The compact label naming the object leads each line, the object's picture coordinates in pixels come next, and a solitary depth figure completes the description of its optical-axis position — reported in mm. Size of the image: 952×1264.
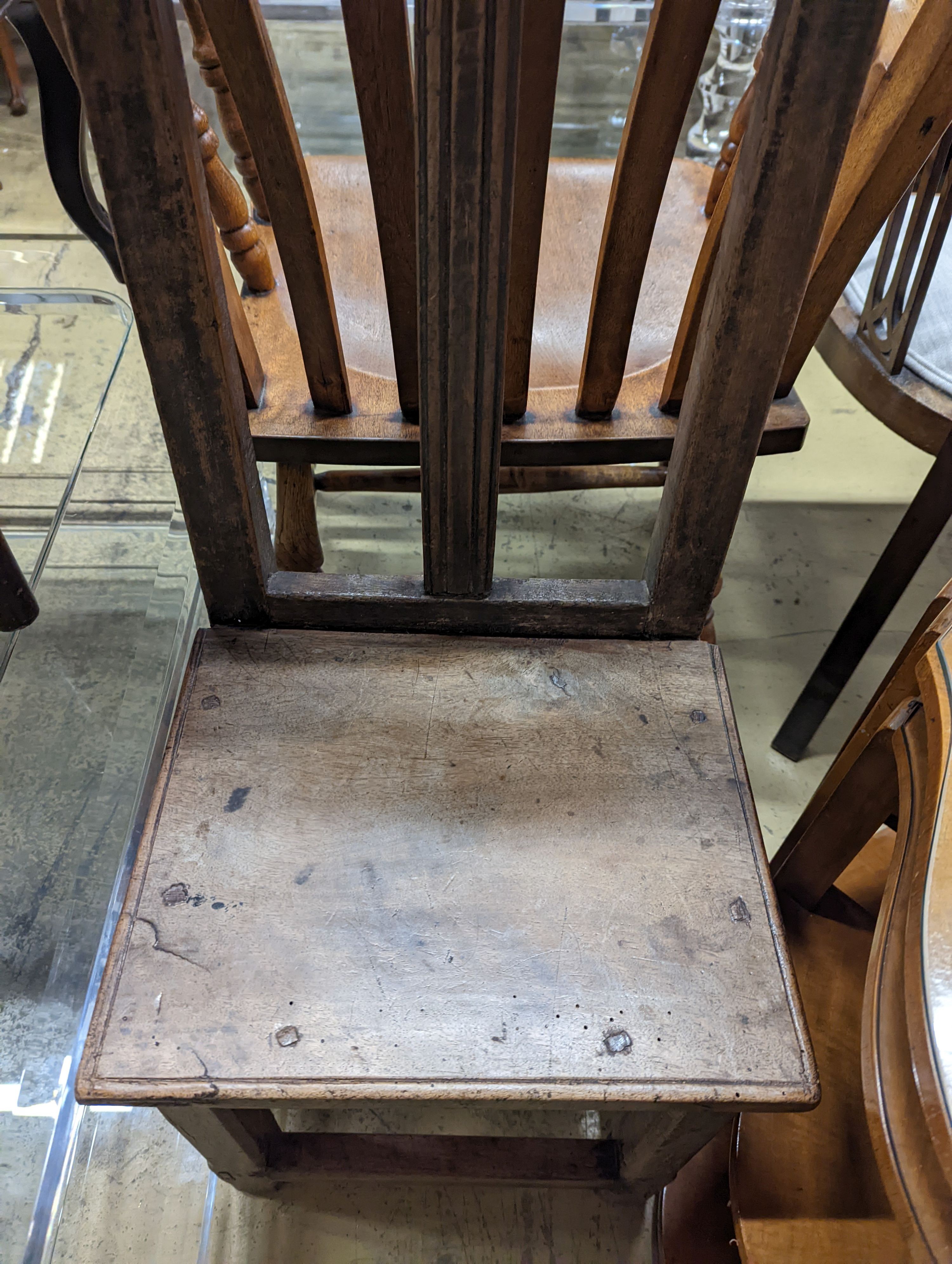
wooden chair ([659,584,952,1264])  480
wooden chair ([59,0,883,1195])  604
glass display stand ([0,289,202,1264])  1023
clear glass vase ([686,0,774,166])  2340
